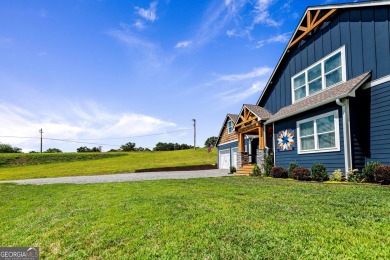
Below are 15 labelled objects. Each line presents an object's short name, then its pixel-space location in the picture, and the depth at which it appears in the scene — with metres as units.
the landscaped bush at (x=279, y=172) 12.18
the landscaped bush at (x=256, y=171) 14.47
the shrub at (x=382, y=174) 7.60
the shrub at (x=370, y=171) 8.24
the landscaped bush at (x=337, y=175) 9.28
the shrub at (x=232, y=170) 18.69
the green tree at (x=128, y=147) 73.88
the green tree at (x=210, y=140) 82.83
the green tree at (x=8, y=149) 63.38
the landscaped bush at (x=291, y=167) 11.73
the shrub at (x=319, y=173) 9.88
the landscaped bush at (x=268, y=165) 13.70
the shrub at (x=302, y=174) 10.62
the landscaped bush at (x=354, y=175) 8.79
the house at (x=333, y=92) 8.85
